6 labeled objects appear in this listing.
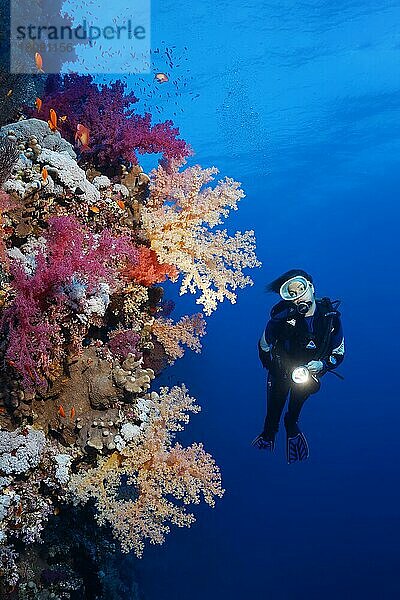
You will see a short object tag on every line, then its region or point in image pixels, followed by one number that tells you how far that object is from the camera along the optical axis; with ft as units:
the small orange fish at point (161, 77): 25.74
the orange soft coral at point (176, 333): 20.13
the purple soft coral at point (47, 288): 12.66
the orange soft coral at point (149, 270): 15.94
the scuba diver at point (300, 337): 14.80
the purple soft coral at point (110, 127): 17.54
